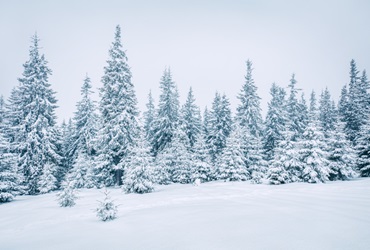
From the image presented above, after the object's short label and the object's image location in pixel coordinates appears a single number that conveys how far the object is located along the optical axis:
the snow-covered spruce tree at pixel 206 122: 43.53
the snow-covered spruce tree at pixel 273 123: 36.38
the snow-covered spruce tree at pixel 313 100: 44.25
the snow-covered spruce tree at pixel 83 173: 28.42
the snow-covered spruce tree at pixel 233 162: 26.50
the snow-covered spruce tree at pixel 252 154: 28.89
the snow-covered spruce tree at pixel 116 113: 24.05
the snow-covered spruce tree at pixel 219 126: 36.31
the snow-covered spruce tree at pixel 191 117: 39.16
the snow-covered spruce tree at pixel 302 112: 39.86
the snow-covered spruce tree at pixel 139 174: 18.19
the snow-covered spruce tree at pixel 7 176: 17.09
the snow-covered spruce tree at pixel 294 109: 38.72
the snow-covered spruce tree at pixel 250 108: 37.59
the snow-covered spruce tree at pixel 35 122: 25.41
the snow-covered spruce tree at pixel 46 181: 25.01
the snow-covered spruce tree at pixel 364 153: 21.81
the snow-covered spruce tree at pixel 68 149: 36.73
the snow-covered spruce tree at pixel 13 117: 27.17
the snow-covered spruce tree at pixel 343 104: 35.71
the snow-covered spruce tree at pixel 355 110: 33.99
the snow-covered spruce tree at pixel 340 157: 21.27
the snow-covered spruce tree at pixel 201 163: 29.67
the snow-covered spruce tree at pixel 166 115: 35.62
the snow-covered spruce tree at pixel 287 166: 19.75
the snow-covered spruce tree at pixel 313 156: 18.95
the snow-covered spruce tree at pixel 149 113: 44.12
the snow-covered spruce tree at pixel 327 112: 37.66
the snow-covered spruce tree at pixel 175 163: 29.72
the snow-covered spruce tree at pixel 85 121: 34.09
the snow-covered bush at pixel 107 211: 8.97
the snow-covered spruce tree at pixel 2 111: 34.81
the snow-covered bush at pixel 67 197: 12.95
